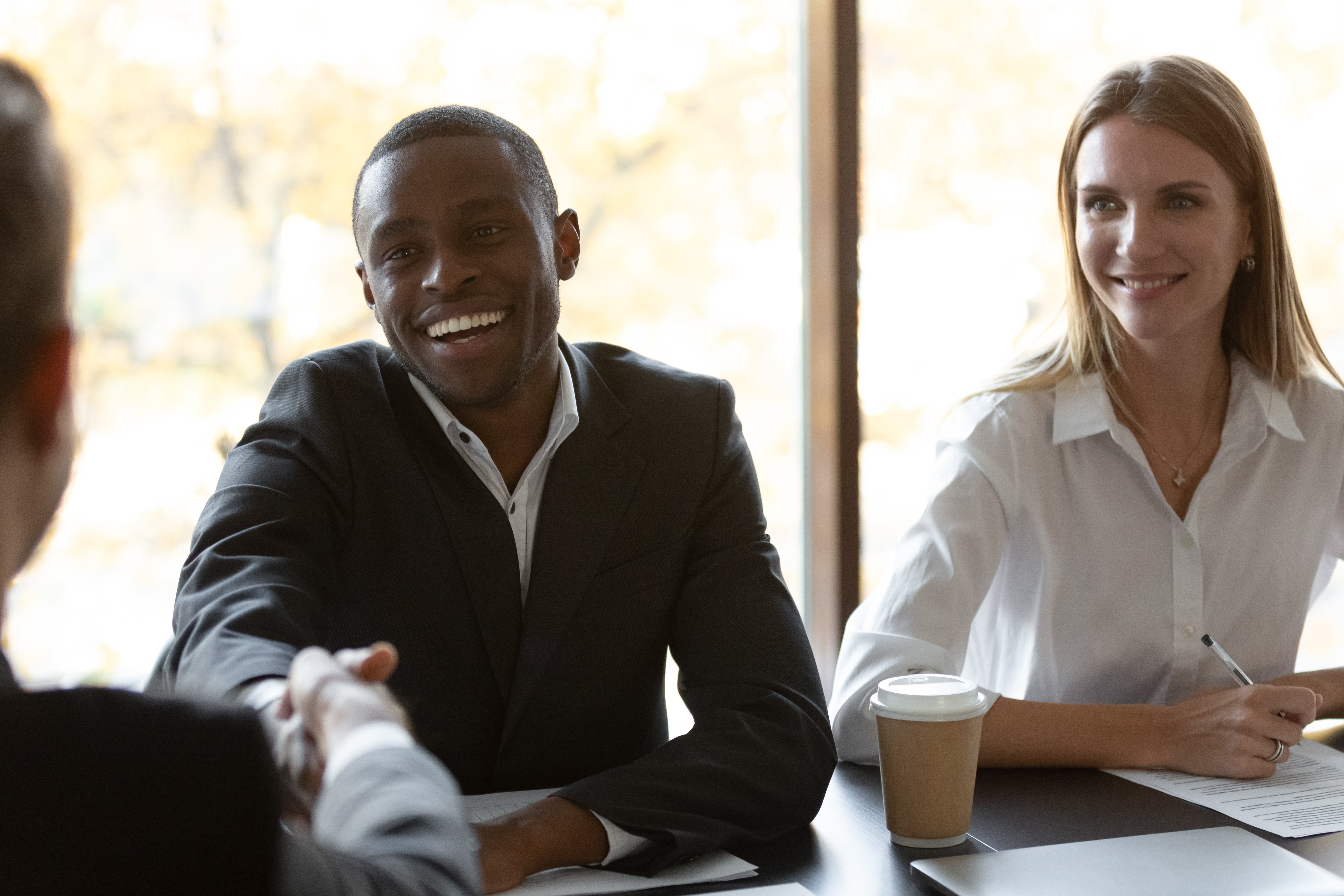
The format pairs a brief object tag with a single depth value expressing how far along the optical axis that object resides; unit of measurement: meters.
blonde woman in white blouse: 1.72
